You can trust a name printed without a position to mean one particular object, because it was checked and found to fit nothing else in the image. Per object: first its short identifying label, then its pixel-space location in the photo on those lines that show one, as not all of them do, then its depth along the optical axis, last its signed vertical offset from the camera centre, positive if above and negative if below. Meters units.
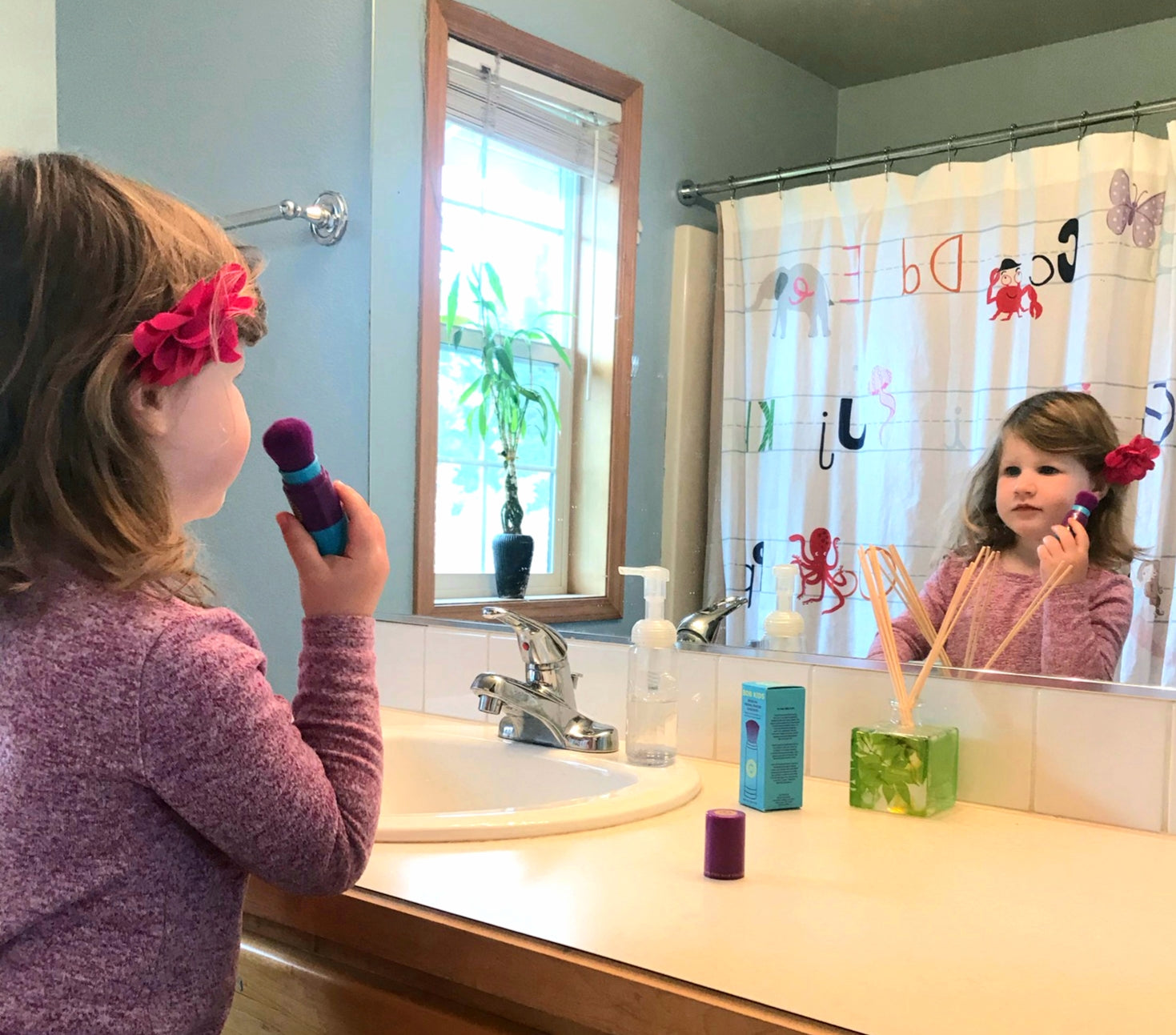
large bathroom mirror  1.04 +0.12
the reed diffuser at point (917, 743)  1.02 -0.27
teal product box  1.03 -0.29
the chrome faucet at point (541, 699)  1.21 -0.29
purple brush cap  0.83 -0.31
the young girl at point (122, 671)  0.62 -0.14
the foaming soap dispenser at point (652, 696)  1.17 -0.27
